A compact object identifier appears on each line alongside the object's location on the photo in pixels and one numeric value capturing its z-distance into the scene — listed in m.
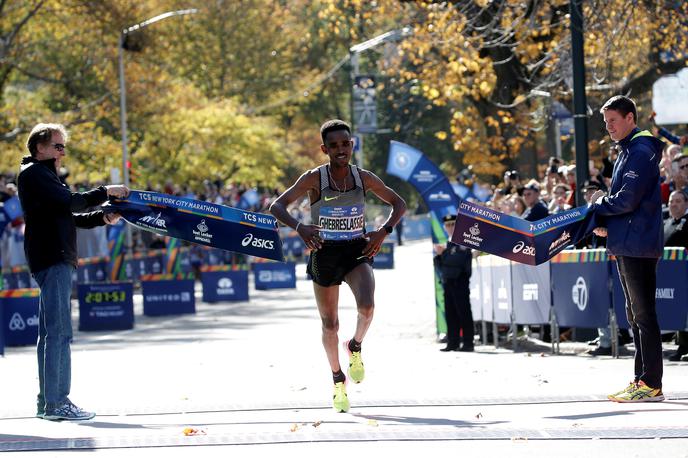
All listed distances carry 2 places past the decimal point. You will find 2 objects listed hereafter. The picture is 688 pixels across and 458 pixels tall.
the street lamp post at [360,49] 40.55
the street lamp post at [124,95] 43.38
